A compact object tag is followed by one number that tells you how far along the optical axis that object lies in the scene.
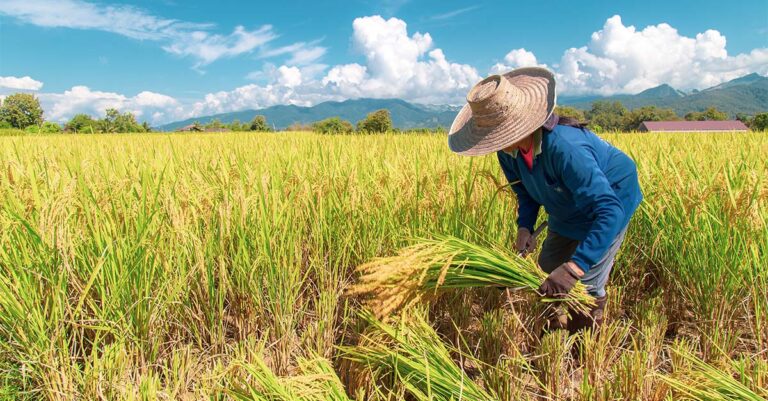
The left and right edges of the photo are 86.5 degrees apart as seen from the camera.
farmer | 1.39
